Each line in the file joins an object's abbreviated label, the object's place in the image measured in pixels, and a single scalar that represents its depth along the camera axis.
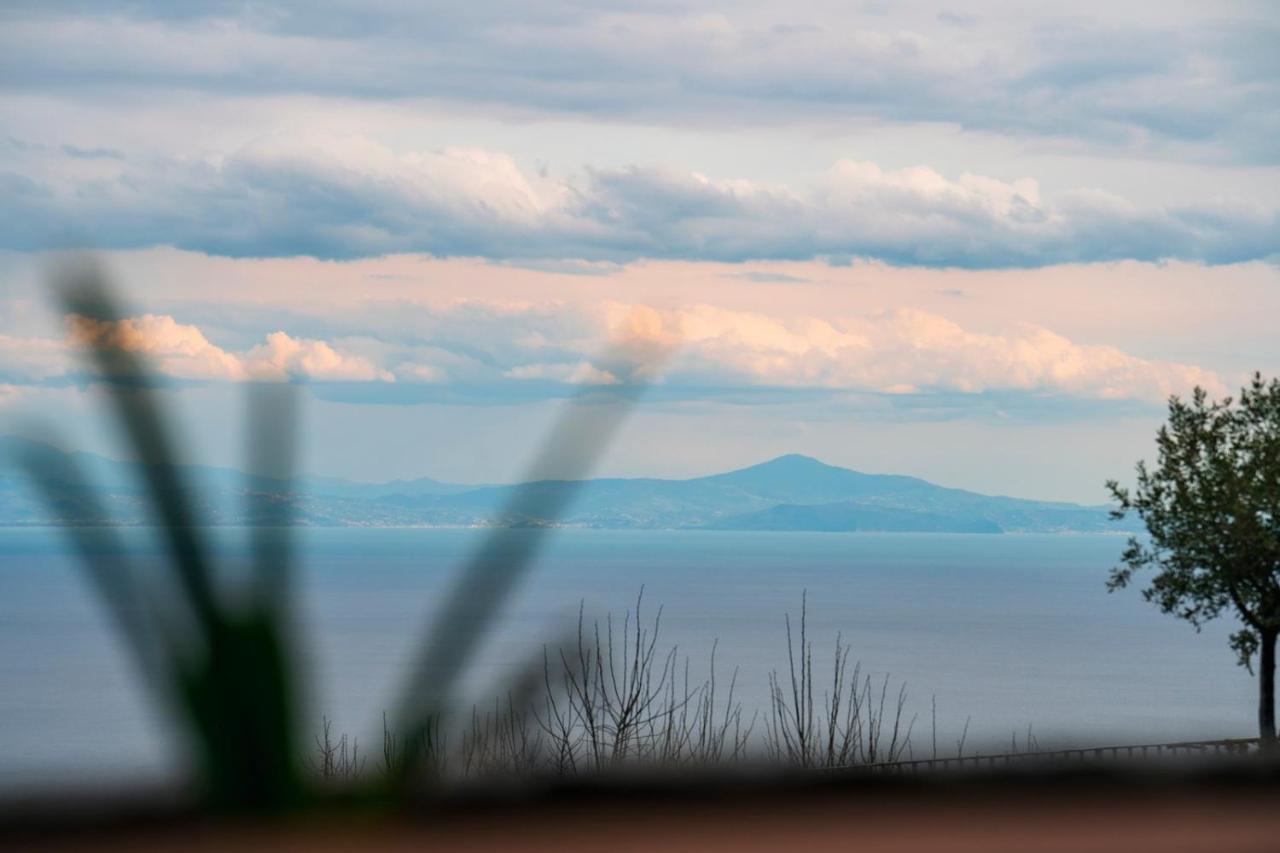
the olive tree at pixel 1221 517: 54.46
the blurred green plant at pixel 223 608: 5.30
